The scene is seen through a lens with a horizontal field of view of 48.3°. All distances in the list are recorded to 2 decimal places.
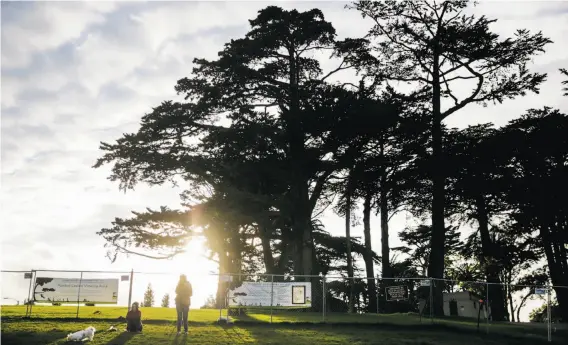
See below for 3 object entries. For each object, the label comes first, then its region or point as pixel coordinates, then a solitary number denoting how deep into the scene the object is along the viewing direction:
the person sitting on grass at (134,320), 21.92
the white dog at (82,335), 19.41
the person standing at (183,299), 21.38
